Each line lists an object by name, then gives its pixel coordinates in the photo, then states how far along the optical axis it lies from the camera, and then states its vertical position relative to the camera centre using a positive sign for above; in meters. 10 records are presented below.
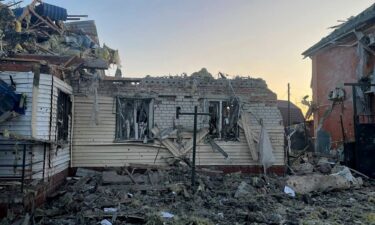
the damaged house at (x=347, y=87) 12.30 +2.23
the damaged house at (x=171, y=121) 11.24 +0.20
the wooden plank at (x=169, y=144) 11.52 -0.59
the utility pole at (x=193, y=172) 9.38 -1.24
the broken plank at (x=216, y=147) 11.84 -0.67
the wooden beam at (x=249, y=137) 11.91 -0.30
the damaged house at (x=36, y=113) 7.52 +0.27
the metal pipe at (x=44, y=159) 8.04 -0.83
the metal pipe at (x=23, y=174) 6.80 -1.00
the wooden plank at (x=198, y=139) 11.68 -0.40
